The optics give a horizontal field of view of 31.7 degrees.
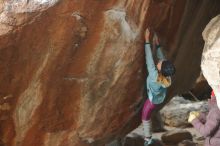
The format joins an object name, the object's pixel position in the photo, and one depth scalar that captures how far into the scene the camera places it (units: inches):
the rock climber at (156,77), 224.2
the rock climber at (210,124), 187.9
